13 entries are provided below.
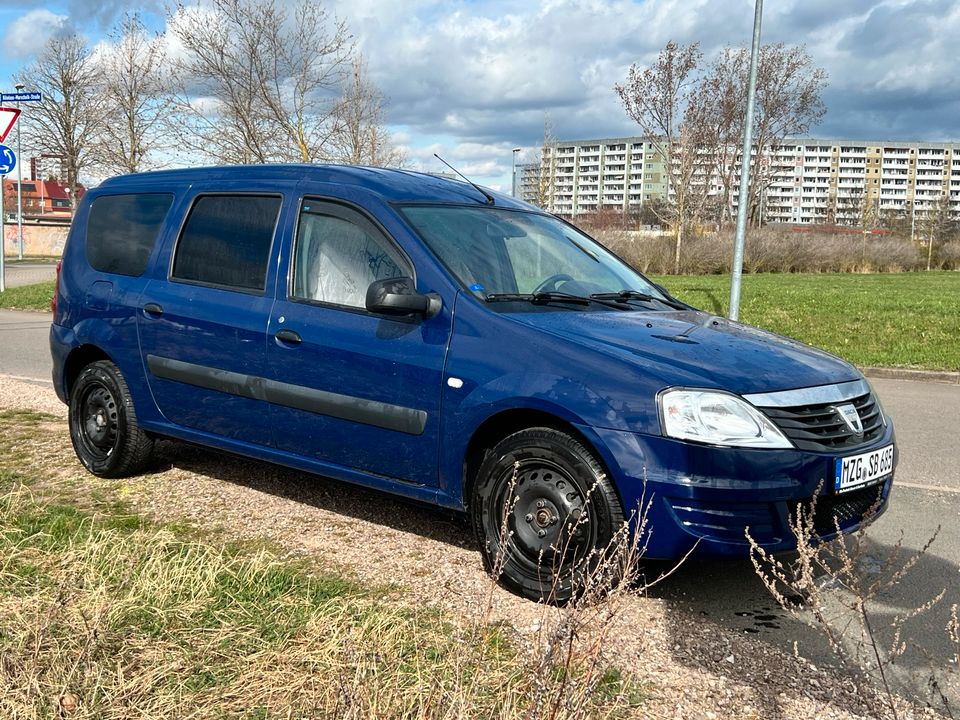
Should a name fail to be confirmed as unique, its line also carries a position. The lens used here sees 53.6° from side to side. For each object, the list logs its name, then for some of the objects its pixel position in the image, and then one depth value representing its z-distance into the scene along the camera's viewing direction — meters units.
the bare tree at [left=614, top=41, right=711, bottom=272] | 35.50
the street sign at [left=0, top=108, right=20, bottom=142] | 17.42
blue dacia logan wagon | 3.59
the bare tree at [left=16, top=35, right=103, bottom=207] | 44.31
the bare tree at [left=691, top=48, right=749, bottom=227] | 40.44
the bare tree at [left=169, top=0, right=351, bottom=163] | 22.77
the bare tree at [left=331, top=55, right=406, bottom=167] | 23.64
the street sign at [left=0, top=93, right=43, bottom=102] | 17.01
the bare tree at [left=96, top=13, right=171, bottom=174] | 29.23
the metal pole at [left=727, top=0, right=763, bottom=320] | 14.30
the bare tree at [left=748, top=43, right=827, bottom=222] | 42.50
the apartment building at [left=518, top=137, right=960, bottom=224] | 154.00
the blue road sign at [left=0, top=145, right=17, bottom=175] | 18.06
